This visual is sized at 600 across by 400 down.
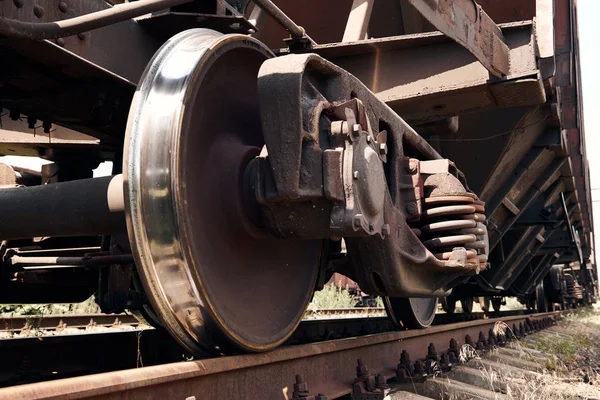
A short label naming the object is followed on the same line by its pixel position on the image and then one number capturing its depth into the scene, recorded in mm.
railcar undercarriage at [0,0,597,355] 2027
